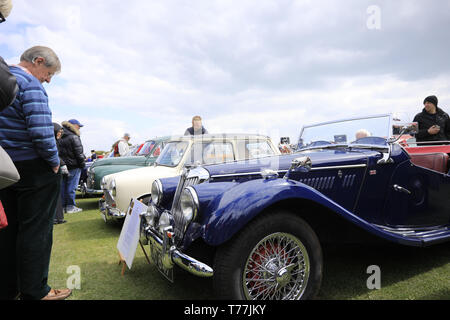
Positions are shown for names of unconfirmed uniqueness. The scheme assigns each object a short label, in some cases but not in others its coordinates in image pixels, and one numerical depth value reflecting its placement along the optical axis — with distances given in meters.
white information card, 2.71
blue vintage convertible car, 1.97
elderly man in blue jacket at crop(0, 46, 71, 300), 2.18
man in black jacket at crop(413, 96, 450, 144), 5.04
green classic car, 6.66
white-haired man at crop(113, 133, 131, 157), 9.77
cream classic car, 4.80
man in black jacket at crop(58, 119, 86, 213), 6.33
